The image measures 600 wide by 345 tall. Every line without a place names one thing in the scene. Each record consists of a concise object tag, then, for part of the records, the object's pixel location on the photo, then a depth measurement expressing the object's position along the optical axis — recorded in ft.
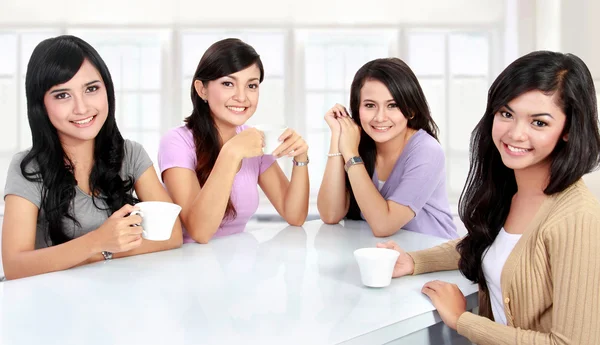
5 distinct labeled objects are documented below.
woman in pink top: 5.55
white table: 3.15
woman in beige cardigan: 3.16
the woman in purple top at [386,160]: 5.95
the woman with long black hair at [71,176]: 4.51
